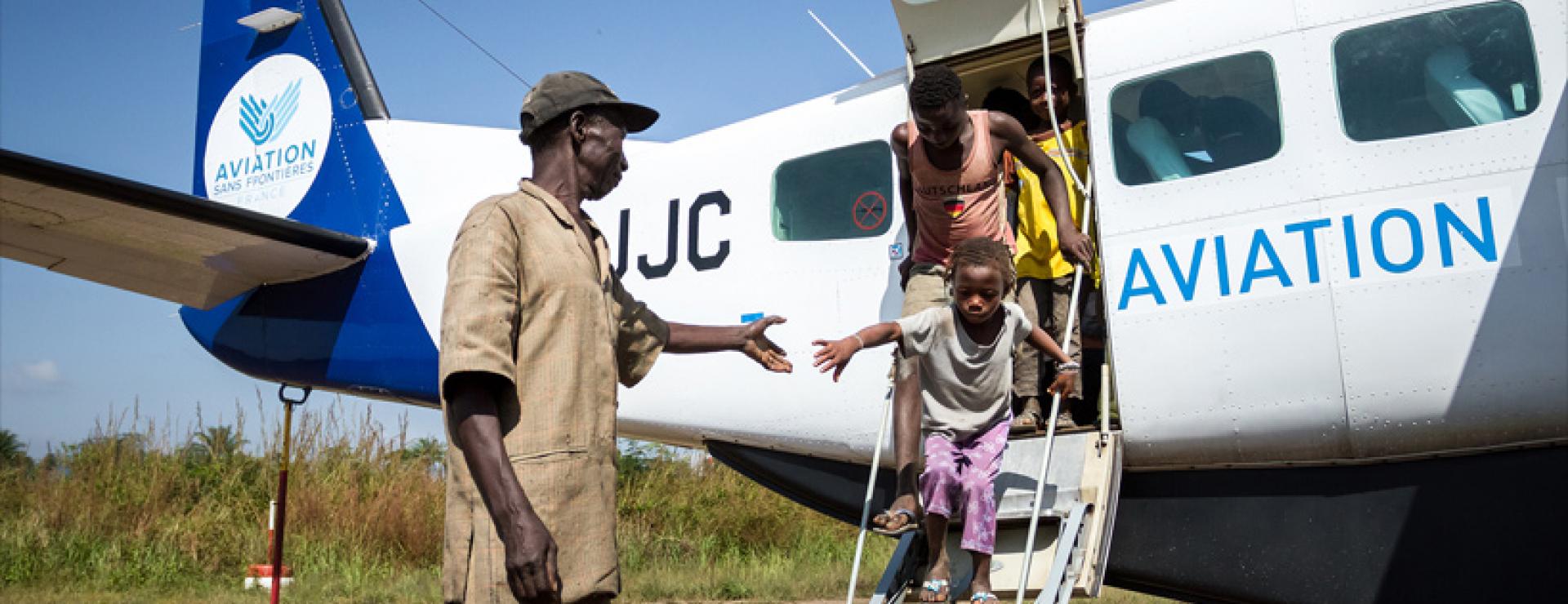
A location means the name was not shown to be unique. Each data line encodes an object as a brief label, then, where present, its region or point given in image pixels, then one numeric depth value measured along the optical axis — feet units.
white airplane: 16.06
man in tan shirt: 8.86
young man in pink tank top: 16.70
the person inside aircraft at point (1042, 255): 18.74
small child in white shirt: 15.37
